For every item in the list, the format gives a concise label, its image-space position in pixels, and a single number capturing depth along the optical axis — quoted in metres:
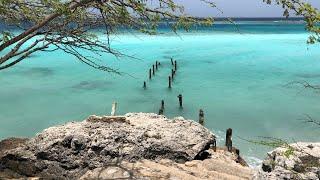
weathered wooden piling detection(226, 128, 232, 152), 11.88
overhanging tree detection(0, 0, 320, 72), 3.92
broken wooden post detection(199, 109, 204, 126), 15.04
